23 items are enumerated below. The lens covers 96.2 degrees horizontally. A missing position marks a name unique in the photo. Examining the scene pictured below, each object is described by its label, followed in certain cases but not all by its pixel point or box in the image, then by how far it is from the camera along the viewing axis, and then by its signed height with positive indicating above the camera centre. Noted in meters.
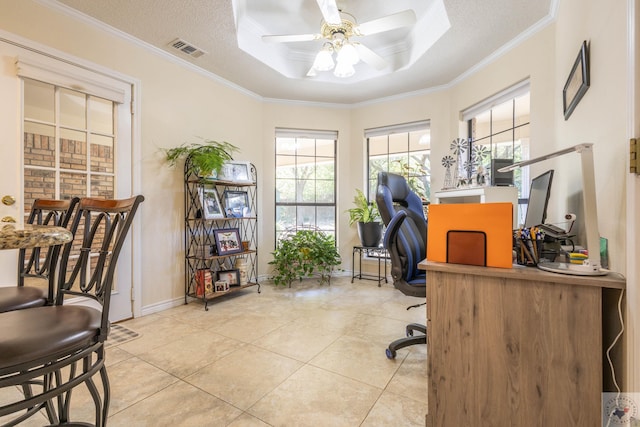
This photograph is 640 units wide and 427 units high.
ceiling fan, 2.09 +1.43
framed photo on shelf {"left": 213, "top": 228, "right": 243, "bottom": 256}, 3.13 -0.34
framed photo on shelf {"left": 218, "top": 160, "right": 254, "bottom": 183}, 3.15 +0.45
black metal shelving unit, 3.00 -0.26
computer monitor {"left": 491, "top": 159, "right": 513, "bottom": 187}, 2.53 +0.31
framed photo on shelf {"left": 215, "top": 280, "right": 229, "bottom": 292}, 3.12 -0.82
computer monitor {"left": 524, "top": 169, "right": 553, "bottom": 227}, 1.43 +0.06
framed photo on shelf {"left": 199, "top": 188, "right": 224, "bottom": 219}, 3.01 +0.08
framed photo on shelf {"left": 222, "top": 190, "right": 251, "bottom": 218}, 3.35 +0.09
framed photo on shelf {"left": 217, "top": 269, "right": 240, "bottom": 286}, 3.23 -0.74
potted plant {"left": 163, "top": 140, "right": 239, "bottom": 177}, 2.80 +0.54
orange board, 1.11 -0.06
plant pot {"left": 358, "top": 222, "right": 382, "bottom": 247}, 3.82 -0.29
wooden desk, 0.95 -0.49
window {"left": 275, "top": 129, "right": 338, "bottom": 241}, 4.21 +0.46
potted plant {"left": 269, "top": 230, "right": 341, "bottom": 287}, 3.74 -0.60
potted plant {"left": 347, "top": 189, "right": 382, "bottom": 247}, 3.82 -0.14
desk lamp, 0.99 -0.03
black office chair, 1.87 -0.23
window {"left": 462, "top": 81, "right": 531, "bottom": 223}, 2.77 +0.86
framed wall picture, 1.36 +0.70
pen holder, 1.15 -0.17
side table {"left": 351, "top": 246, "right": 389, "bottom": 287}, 3.81 -0.65
